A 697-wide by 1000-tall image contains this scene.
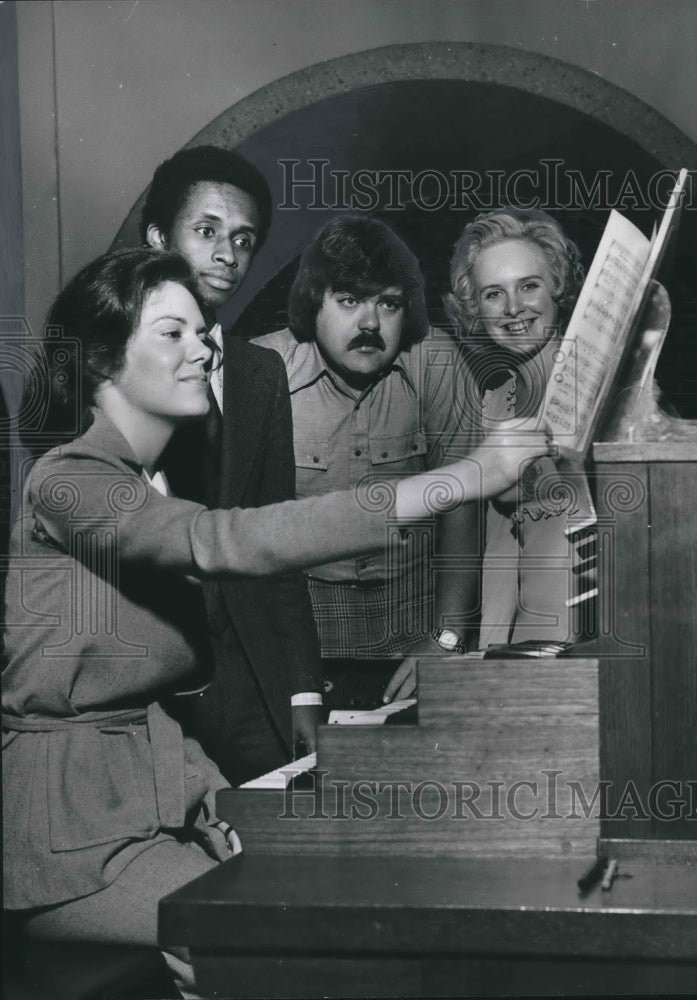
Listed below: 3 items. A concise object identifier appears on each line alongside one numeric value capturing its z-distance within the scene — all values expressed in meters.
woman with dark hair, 2.46
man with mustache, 2.83
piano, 1.82
